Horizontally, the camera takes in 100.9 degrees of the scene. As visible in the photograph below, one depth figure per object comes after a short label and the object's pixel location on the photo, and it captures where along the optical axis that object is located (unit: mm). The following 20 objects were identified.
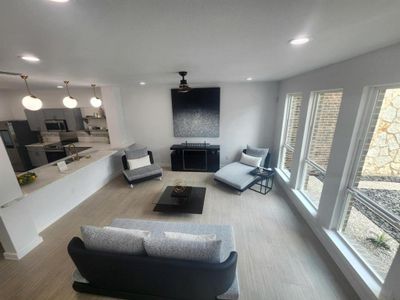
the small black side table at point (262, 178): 3766
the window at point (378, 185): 1647
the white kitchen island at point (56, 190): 2291
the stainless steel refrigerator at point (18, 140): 4845
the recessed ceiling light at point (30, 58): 1640
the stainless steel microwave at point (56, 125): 5199
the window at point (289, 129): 3832
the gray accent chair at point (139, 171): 4043
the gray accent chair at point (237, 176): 3680
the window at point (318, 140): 2525
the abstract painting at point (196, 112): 4770
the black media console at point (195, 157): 4868
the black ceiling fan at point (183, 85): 2682
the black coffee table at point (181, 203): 2984
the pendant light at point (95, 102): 3919
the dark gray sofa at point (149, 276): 1464
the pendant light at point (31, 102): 2352
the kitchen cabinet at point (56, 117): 5141
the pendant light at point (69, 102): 3290
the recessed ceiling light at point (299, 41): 1321
